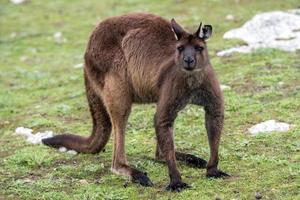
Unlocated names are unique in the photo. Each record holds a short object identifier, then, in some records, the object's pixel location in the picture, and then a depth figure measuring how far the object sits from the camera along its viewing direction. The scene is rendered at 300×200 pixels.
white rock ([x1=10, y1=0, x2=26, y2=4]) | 37.53
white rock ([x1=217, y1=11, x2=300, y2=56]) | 22.94
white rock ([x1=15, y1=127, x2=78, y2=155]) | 16.66
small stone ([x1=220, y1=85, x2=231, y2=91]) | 19.25
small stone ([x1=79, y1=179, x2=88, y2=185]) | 13.24
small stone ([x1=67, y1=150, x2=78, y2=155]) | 15.17
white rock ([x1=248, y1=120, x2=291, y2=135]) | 15.41
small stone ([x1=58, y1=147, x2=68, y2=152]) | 15.33
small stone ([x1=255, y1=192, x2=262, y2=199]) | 11.55
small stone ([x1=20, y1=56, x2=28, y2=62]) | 27.46
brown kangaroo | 12.29
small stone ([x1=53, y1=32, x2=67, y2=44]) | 29.69
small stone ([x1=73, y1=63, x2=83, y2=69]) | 24.84
